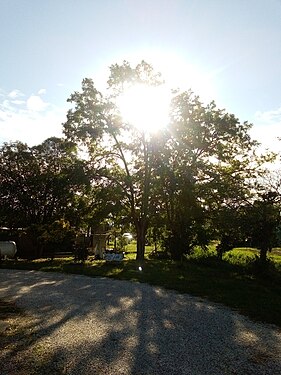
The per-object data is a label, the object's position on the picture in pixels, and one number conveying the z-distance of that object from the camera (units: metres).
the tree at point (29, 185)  31.83
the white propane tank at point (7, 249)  25.69
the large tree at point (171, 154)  26.66
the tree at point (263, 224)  20.27
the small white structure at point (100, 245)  30.14
